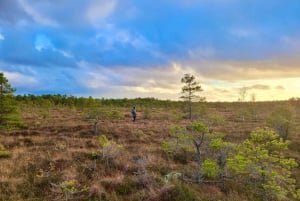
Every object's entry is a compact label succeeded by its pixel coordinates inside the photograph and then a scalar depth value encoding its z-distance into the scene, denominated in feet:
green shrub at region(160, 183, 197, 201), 23.19
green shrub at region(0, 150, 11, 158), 33.64
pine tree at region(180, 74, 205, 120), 90.66
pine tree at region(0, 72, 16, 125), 42.92
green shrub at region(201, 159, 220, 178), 26.56
